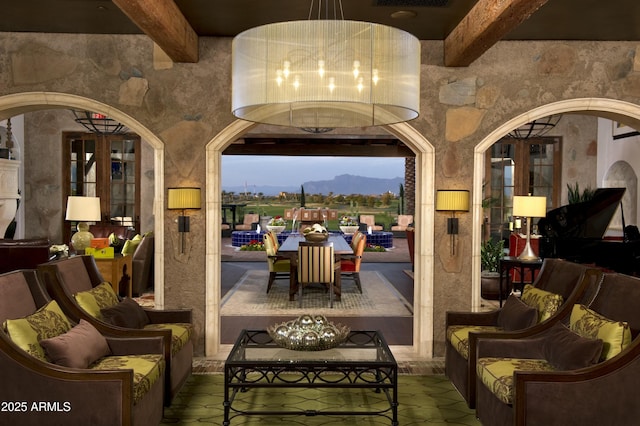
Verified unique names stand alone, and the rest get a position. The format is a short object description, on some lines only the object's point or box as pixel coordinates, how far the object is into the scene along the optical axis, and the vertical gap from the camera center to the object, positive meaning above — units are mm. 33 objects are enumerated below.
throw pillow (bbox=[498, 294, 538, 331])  4332 -860
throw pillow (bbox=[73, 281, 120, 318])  4184 -734
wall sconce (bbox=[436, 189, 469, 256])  5645 -18
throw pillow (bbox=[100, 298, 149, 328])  4270 -858
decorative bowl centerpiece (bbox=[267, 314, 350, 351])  3967 -915
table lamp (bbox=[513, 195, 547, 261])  6645 -74
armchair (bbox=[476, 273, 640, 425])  3275 -1040
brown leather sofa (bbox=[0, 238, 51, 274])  6762 -645
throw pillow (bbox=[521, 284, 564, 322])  4277 -744
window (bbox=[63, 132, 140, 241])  11633 +516
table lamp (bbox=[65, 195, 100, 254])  6832 -163
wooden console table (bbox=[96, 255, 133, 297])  7527 -942
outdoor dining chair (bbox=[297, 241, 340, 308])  7703 -819
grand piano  7520 -467
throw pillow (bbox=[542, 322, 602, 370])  3389 -882
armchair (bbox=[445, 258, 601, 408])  4184 -955
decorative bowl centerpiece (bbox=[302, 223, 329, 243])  9438 -573
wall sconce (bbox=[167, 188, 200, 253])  5539 +14
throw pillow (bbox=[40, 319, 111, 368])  3295 -864
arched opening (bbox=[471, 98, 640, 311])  5695 +764
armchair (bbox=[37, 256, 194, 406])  4062 -837
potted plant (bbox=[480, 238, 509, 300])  8484 -1036
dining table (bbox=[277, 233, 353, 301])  8406 -823
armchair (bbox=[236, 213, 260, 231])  19234 -706
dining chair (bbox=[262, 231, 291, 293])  8992 -950
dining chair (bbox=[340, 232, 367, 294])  9008 -986
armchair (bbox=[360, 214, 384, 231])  20039 -663
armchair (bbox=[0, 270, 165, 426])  3133 -1013
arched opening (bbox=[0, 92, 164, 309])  5594 +782
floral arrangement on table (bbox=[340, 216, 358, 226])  16362 -626
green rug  4035 -1499
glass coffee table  3713 -1030
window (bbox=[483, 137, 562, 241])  12062 +543
